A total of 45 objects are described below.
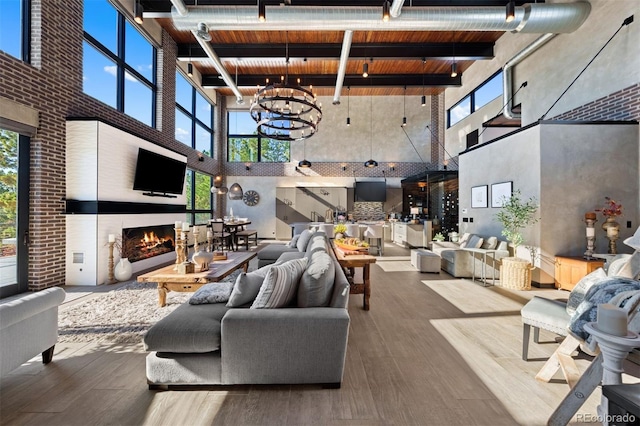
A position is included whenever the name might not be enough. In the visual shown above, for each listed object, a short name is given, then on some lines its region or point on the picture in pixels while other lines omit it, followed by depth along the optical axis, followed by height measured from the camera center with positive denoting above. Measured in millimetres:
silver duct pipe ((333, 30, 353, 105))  6180 +3936
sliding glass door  3969 +30
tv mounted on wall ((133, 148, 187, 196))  5934 +942
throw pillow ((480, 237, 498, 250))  5832 -610
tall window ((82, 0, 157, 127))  5258 +3242
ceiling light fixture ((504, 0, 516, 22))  5051 +3705
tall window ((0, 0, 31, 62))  3879 +2689
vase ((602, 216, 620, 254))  4371 -236
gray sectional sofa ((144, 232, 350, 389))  2016 -974
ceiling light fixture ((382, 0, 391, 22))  4715 +3476
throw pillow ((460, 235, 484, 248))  6052 -602
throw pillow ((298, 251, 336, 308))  2223 -589
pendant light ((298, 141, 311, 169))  12141 +2794
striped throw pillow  2154 -590
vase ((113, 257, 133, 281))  5043 -1039
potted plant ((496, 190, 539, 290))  4801 -351
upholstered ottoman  6023 -1045
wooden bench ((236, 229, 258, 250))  8345 -614
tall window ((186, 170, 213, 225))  9898 +601
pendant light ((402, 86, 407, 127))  11970 +4760
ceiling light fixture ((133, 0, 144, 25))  4612 +3359
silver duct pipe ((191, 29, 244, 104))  6695 +4087
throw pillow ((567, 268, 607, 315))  2311 -628
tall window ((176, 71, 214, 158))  8852 +3402
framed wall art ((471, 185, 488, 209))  6520 +444
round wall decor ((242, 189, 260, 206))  12305 +705
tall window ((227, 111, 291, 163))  12383 +3083
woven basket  4789 -1021
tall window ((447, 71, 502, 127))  7998 +3793
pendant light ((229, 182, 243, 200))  8609 +678
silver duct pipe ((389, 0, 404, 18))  4711 +3602
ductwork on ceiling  5195 +3735
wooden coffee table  3395 -795
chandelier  4770 +2027
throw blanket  1469 -507
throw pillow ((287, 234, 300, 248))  6141 -645
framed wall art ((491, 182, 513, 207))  5688 +485
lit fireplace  5708 -613
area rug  2962 -1268
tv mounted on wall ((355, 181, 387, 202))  11953 +1001
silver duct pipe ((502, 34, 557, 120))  6827 +3365
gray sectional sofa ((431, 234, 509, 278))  5453 -876
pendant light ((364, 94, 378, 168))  10109 +1864
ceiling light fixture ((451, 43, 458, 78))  7387 +3927
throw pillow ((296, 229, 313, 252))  5266 -514
